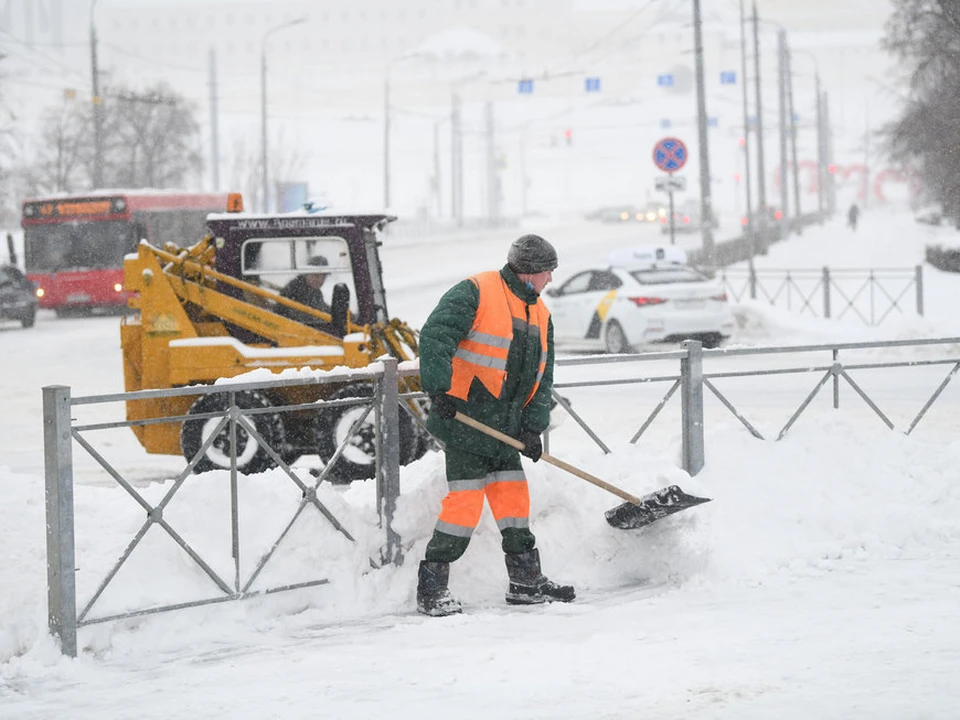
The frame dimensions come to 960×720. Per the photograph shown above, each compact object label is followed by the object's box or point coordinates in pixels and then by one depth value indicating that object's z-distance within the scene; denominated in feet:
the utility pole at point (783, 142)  161.79
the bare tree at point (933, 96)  92.12
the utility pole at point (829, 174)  257.96
